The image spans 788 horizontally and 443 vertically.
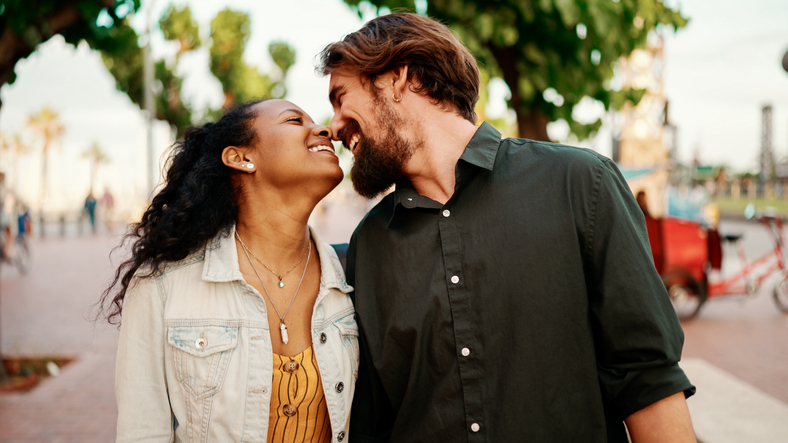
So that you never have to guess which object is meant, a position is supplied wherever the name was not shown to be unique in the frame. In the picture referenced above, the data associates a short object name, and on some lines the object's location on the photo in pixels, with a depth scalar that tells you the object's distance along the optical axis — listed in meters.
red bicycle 7.79
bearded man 1.65
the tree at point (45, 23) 4.18
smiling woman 1.93
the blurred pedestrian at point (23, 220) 13.70
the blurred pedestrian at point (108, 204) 27.32
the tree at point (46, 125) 65.75
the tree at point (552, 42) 3.65
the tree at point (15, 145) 63.46
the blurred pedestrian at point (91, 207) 24.25
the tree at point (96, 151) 85.80
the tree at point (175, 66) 19.02
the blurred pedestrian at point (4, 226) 12.01
